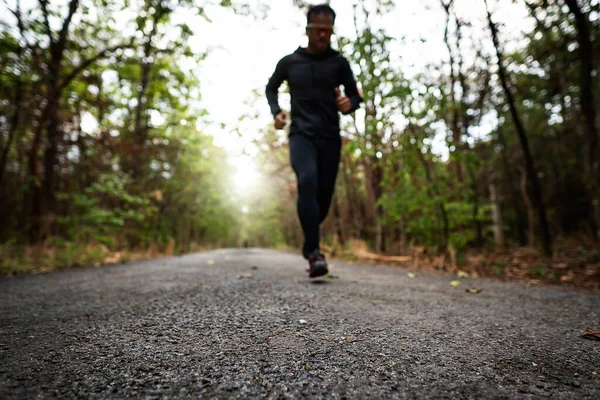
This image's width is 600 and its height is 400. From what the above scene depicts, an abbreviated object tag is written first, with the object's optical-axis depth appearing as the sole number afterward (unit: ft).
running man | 7.82
